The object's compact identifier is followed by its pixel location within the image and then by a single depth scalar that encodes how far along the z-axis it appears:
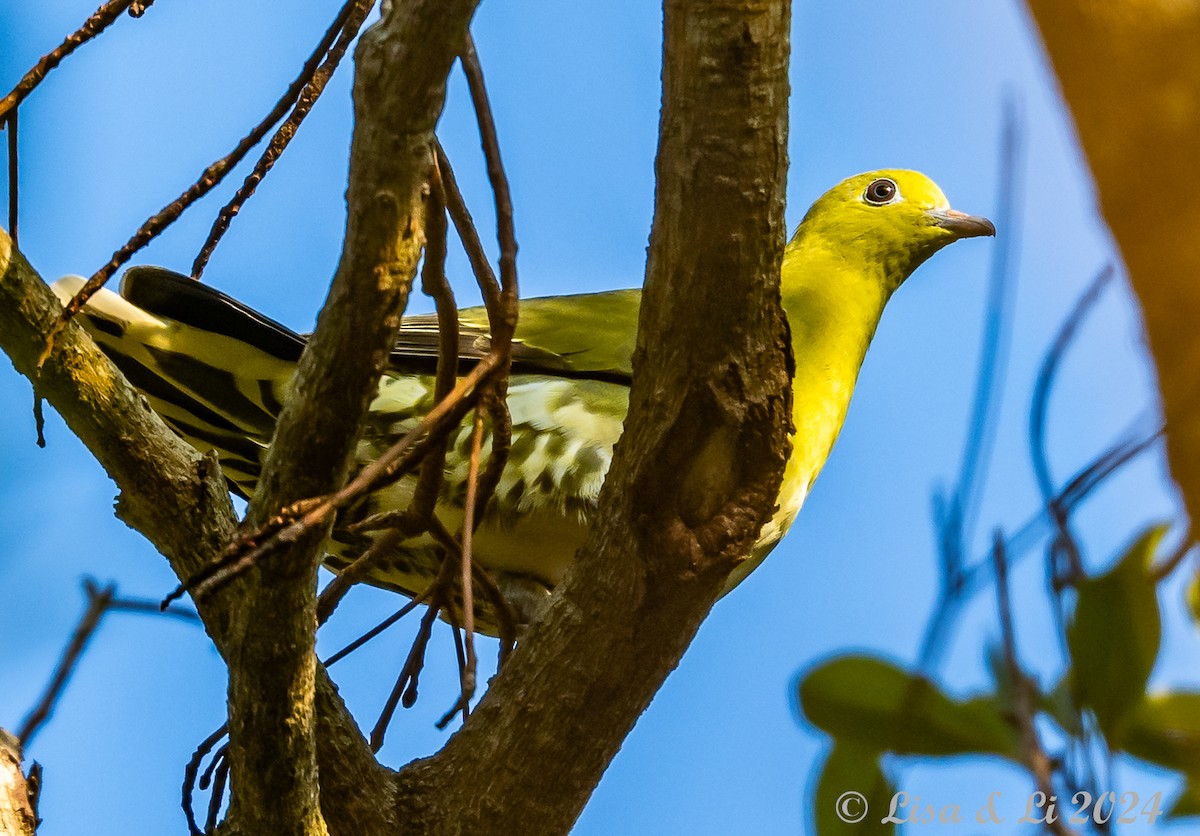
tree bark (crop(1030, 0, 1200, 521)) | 2.35
